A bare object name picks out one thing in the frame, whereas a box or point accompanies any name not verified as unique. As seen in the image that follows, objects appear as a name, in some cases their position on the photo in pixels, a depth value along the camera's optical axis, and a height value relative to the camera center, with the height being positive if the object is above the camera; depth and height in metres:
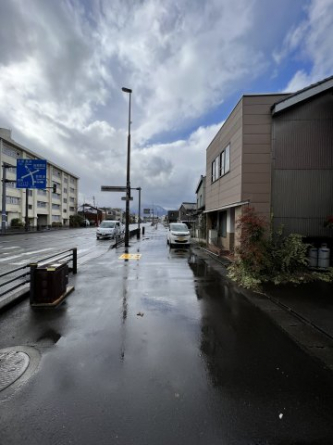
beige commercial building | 8.80 +2.53
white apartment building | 39.12 +5.21
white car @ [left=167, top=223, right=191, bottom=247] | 17.59 -1.16
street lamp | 15.92 +4.00
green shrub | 7.54 -1.23
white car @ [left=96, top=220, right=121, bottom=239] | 23.45 -0.97
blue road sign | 21.58 +4.38
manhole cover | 2.79 -1.97
